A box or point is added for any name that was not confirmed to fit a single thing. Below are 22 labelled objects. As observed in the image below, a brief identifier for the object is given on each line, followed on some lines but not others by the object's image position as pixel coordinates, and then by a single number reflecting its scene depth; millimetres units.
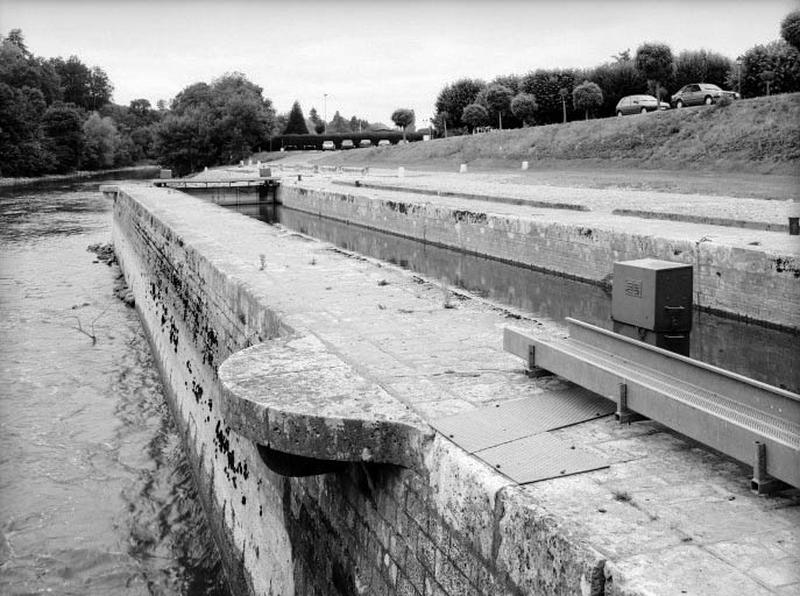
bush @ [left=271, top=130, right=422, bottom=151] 75812
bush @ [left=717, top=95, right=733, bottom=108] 28688
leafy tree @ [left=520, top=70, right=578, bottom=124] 47312
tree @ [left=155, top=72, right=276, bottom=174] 72875
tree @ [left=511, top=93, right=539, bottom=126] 46741
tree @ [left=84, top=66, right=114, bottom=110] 128625
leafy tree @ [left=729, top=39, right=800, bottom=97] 32344
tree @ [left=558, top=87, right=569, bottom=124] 46122
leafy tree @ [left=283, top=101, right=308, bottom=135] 91938
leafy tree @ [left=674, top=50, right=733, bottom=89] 42875
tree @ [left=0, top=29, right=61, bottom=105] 88250
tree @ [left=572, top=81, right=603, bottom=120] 43156
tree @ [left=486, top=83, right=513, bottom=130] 49875
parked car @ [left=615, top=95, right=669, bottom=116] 37438
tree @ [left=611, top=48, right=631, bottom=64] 54844
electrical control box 4680
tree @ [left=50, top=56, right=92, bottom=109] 123000
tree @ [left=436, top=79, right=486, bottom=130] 57094
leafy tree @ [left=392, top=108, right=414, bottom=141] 65438
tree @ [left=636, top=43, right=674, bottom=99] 38469
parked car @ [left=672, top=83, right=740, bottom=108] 33906
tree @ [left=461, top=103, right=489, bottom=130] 51156
